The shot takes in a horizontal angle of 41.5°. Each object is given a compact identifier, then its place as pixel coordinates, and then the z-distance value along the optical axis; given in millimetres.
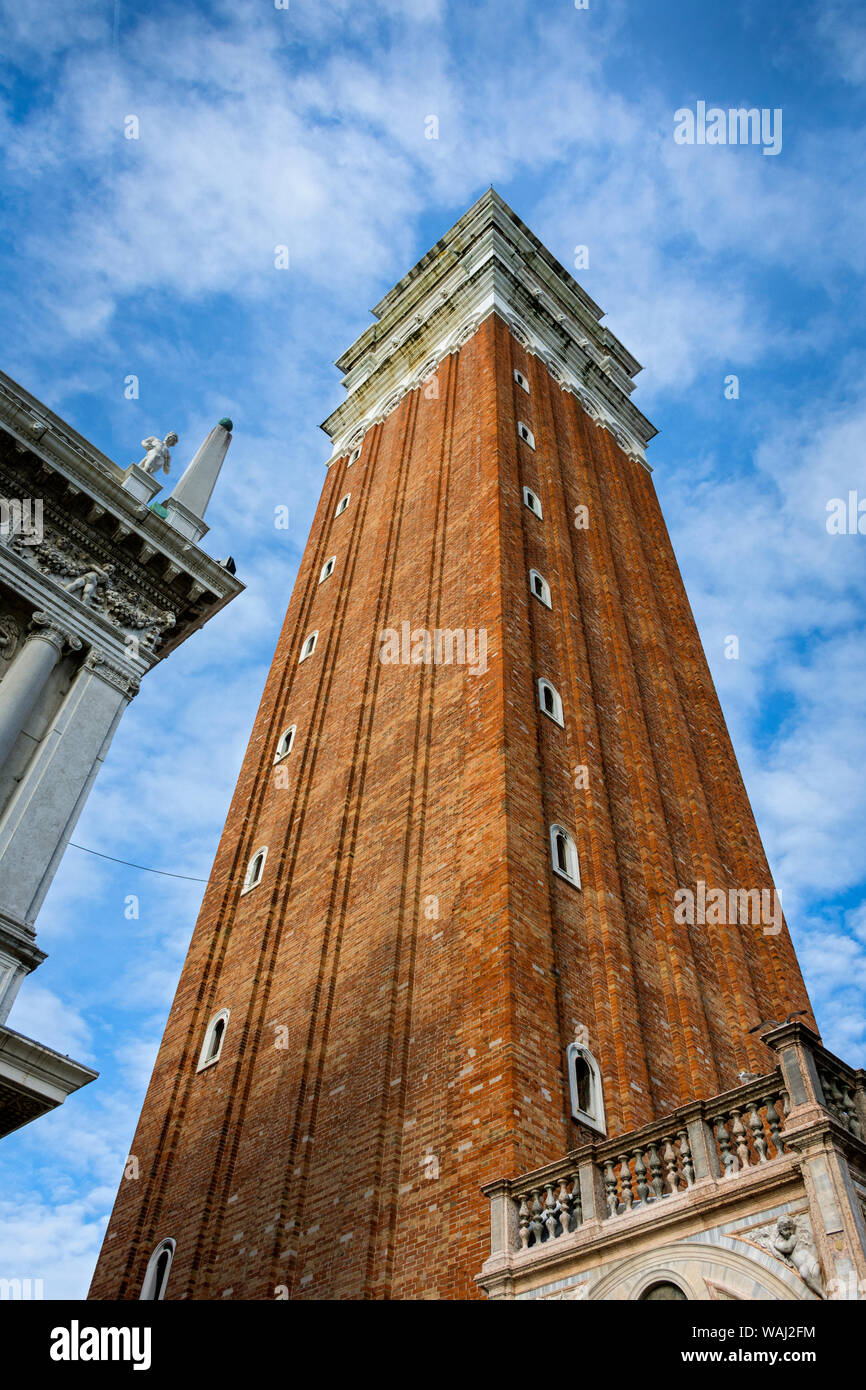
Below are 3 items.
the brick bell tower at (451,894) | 15000
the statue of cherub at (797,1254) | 8195
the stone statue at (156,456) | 15766
